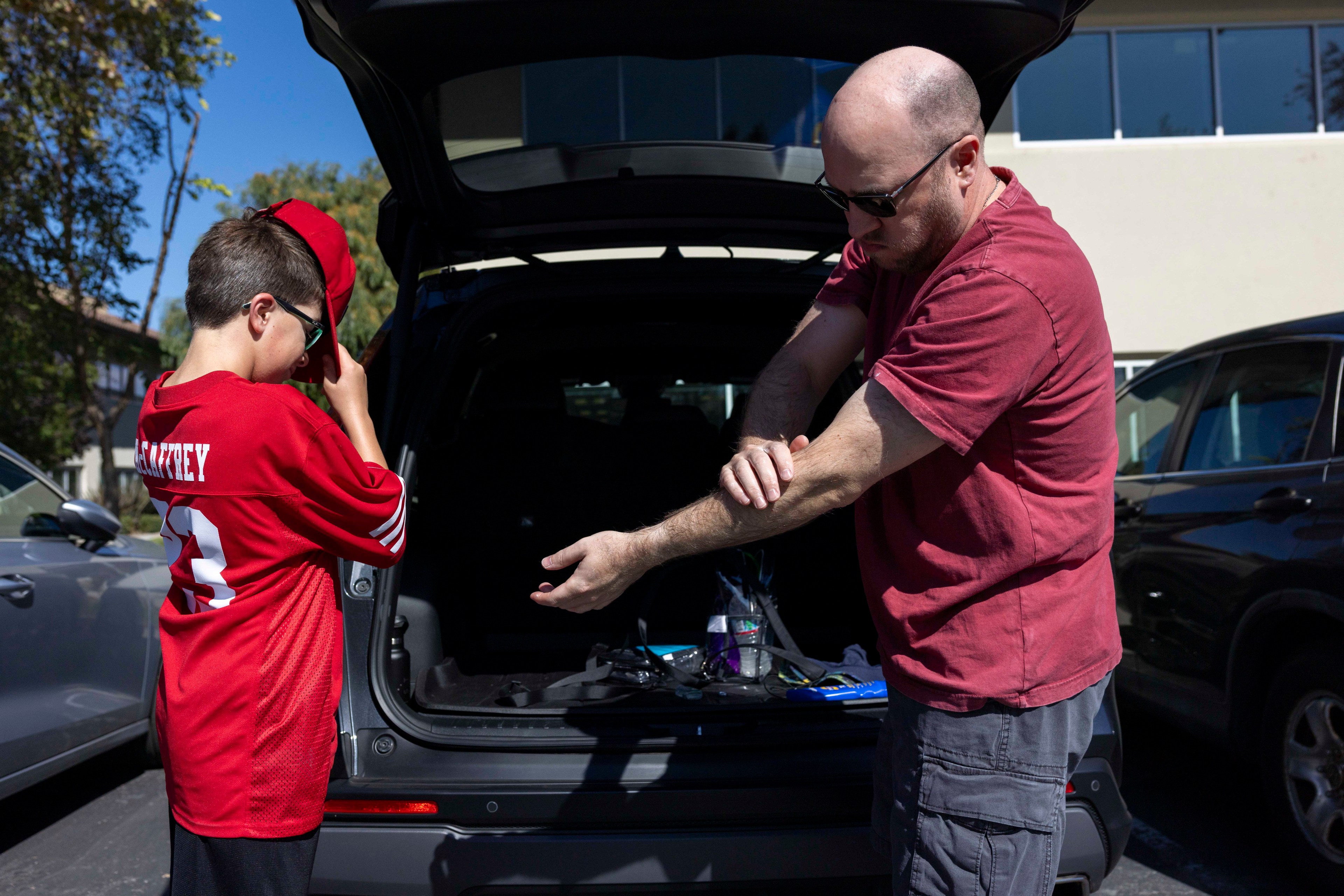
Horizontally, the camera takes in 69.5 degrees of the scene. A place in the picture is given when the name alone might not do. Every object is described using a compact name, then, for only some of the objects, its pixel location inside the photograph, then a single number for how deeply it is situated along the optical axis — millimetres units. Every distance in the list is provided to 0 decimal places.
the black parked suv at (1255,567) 2785
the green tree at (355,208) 17172
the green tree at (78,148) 11695
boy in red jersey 1522
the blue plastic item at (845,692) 2338
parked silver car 3221
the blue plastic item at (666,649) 2898
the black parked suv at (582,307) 1894
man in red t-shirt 1399
